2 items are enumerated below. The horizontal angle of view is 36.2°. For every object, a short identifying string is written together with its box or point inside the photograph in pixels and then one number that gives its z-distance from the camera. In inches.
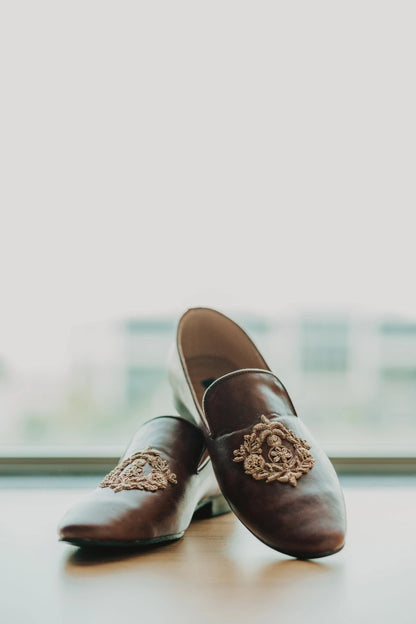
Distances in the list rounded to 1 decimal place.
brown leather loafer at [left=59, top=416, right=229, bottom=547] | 25.3
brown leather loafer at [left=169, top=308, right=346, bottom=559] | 24.8
